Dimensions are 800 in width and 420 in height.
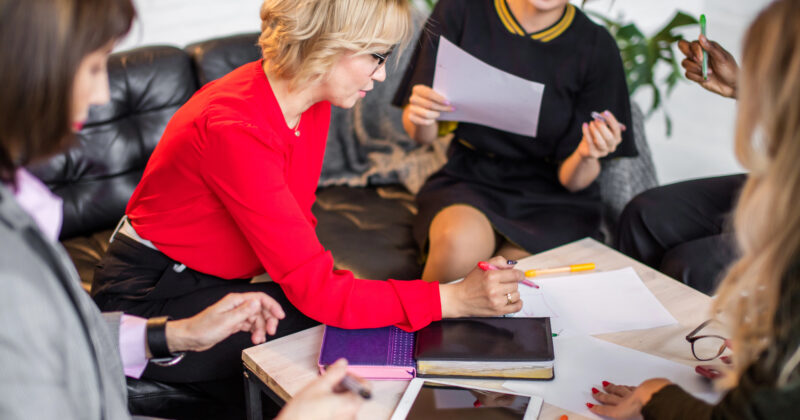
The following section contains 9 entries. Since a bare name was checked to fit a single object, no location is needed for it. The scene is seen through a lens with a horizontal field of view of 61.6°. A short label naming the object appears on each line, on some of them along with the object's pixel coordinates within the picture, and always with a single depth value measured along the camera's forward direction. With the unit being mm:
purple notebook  1101
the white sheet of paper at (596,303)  1251
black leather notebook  1091
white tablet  1006
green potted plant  2594
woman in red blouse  1189
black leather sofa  2078
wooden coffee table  1071
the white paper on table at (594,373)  1057
